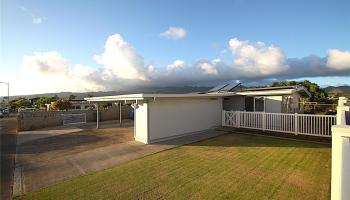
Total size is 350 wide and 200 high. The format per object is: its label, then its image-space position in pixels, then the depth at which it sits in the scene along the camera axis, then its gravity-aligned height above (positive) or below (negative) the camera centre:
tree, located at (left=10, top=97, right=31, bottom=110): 58.51 -1.31
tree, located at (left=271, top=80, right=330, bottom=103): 29.59 +1.43
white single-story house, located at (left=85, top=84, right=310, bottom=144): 10.84 -0.56
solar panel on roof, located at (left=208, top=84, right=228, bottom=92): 19.12 +0.94
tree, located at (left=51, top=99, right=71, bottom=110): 31.89 -0.98
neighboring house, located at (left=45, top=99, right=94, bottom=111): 35.33 -1.08
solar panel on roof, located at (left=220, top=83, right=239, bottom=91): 18.51 +0.99
